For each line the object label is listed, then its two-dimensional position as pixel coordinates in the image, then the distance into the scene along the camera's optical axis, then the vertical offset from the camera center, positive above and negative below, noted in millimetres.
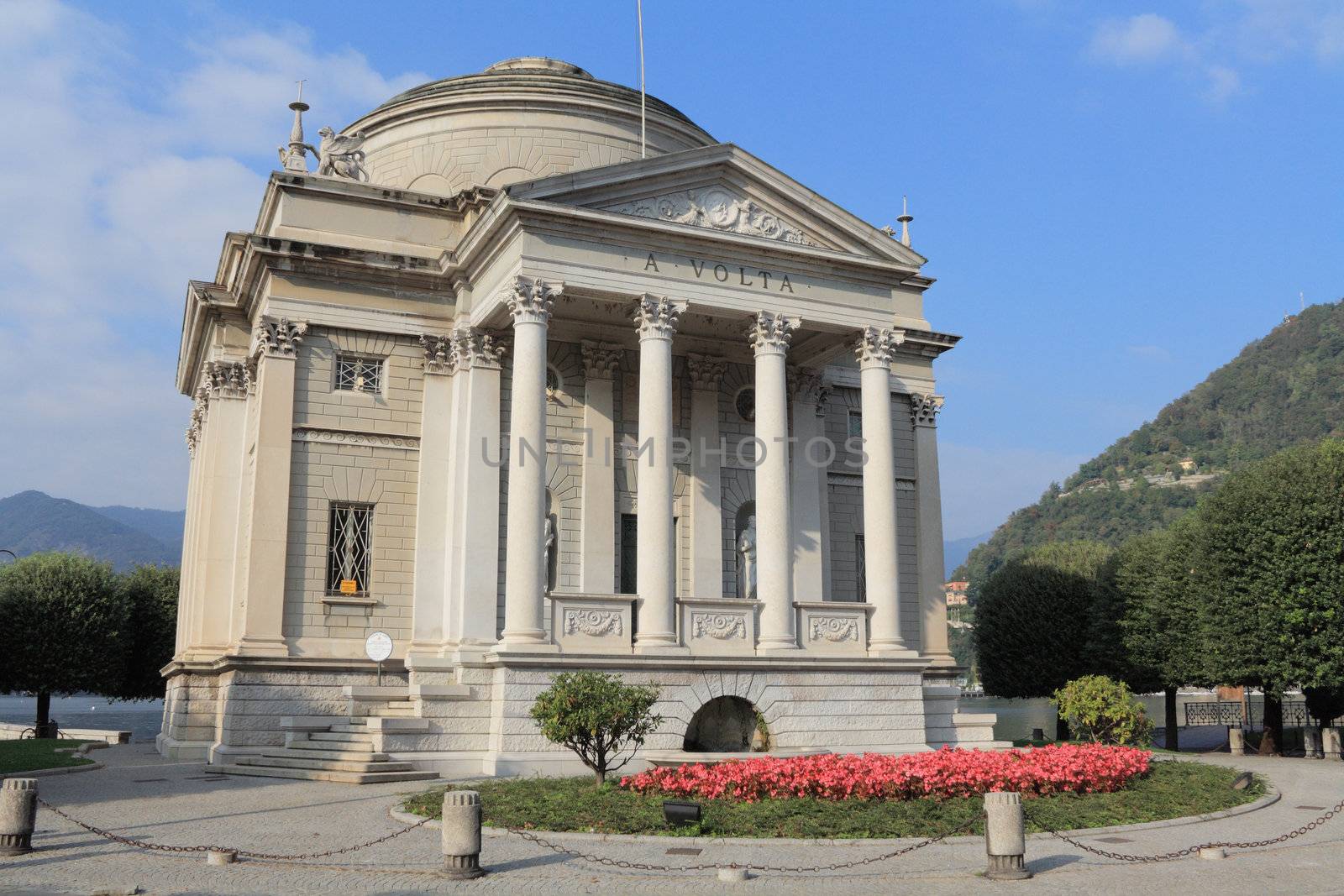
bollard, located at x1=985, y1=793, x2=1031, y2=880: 12930 -2028
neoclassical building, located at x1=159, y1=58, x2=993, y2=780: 25328 +4669
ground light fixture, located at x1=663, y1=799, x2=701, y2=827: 15656 -2089
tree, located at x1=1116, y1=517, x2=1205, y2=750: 39188 +1172
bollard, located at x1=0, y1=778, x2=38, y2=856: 14078 -1933
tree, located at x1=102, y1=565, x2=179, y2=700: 52000 +728
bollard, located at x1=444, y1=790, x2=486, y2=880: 12727 -1994
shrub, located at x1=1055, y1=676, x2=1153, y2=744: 26375 -1327
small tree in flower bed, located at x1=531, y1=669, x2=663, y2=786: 19141 -995
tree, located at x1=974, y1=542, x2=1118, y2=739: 45719 +841
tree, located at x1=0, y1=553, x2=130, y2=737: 47188 +826
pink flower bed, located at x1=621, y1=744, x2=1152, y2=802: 18188 -1947
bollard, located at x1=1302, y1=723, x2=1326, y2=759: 34312 -2648
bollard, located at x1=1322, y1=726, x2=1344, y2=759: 33594 -2624
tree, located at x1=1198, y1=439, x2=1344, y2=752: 33188 +2085
